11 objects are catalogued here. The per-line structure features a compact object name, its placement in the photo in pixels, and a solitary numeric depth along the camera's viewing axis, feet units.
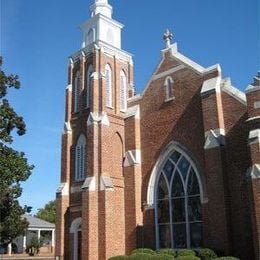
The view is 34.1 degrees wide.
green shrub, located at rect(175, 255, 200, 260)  57.67
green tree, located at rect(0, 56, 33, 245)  60.29
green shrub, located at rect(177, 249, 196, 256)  62.28
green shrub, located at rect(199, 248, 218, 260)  58.61
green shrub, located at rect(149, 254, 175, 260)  60.16
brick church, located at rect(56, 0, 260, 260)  63.16
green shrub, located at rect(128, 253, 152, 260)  62.41
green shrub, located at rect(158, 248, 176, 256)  65.31
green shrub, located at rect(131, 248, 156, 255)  67.11
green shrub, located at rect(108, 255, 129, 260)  66.85
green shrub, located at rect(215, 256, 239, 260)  54.34
